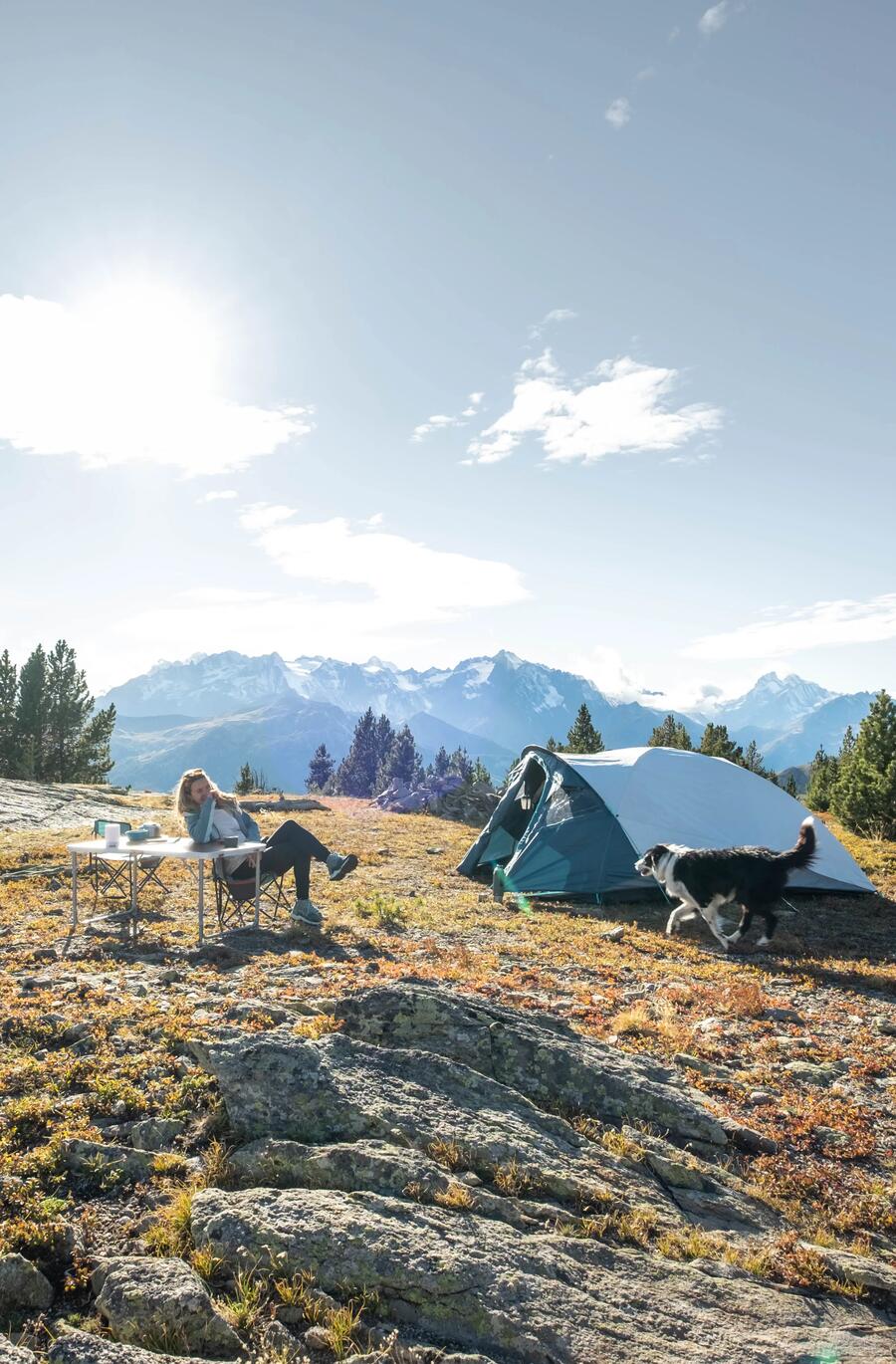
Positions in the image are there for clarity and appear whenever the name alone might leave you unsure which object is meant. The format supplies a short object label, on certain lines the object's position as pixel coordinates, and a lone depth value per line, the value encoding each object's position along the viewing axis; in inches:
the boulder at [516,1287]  138.8
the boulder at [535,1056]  231.1
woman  448.8
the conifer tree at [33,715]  2203.6
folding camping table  413.1
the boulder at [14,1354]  120.8
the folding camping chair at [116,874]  515.1
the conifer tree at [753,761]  2839.6
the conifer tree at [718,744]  2484.0
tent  613.9
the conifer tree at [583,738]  2618.1
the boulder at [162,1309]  132.9
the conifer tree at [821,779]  1787.0
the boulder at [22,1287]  141.8
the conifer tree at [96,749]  2305.6
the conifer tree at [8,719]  2176.4
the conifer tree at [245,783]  2735.5
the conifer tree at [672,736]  2712.6
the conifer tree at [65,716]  2273.6
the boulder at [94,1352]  124.5
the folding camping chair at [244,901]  473.1
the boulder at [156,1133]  192.2
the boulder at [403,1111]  190.4
